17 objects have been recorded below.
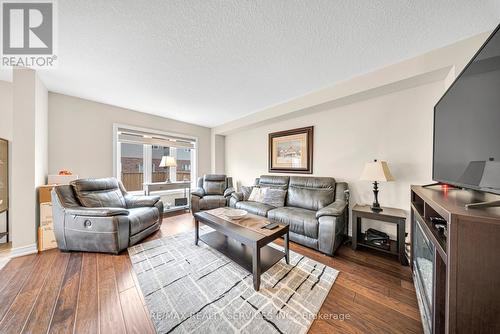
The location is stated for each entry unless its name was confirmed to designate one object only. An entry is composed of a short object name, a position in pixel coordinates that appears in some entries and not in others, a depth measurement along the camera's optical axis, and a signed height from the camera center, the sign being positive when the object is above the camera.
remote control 1.79 -0.65
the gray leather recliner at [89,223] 2.04 -0.75
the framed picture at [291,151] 3.16 +0.30
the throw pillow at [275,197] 2.98 -0.57
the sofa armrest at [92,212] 2.04 -0.58
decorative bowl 2.07 -0.63
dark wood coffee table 1.53 -0.73
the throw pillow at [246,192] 3.48 -0.56
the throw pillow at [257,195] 3.20 -0.57
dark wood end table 1.89 -0.69
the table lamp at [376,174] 2.06 -0.09
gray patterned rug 1.19 -1.11
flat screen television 0.80 +0.25
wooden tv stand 0.66 -0.41
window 3.49 +0.21
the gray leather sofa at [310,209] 2.05 -0.68
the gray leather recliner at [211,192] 3.59 -0.64
